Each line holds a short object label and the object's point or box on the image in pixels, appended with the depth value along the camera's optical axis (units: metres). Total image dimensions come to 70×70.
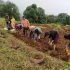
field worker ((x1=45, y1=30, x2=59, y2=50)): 4.73
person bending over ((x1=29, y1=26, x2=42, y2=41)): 5.18
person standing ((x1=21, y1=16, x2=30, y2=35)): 5.57
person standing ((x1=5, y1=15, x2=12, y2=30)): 5.98
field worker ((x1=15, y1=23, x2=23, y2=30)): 5.93
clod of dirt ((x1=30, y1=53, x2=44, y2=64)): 3.93
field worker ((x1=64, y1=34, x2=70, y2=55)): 4.58
